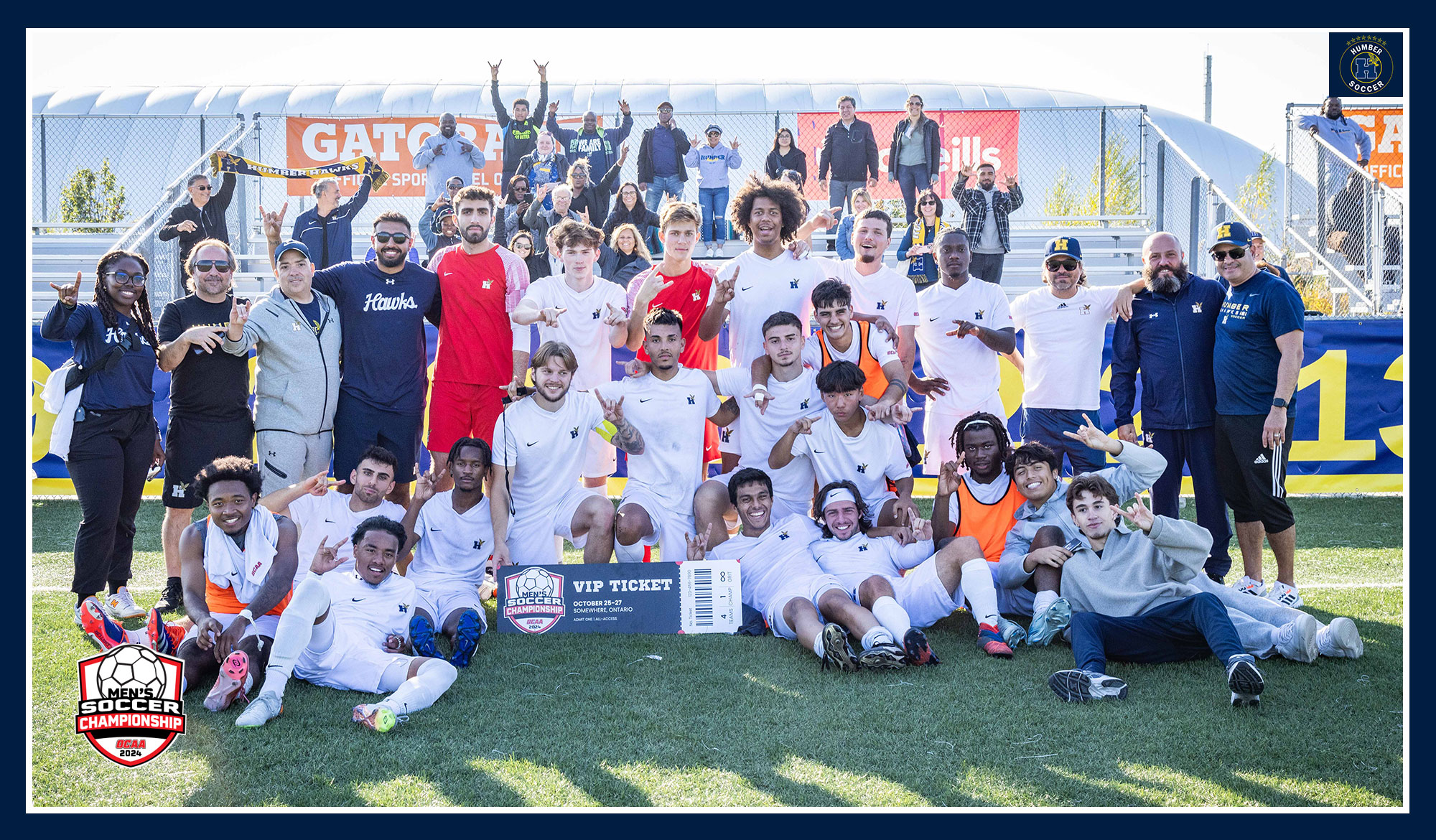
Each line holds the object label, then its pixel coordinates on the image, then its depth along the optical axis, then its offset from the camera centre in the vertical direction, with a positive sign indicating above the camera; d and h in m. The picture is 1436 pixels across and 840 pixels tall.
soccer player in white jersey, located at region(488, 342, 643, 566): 5.93 -0.38
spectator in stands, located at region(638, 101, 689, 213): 13.27 +3.02
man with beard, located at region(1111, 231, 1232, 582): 6.24 +0.06
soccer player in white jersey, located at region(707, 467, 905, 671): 4.88 -0.98
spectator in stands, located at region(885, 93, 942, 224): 13.45 +3.05
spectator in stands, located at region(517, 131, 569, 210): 12.98 +2.83
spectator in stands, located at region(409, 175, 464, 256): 12.67 +2.27
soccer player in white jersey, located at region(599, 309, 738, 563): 6.09 -0.18
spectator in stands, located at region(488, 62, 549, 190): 13.12 +3.23
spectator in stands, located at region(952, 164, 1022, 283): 11.88 +1.88
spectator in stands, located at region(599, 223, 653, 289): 9.97 +1.30
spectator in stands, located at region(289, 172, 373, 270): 10.95 +1.80
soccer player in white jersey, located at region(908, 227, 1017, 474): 7.11 +0.39
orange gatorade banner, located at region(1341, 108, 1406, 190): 16.73 +3.98
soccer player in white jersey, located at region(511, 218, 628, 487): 6.77 +0.58
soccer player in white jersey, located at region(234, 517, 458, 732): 4.39 -1.05
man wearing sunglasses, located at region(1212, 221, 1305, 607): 5.91 +0.02
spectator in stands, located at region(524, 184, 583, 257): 11.64 +2.00
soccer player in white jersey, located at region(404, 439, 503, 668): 5.60 -0.74
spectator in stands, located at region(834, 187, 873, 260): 12.72 +1.90
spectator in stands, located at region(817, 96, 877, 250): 13.55 +3.07
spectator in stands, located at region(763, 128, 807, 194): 13.63 +3.04
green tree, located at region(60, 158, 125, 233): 16.03 +3.11
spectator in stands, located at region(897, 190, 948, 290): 11.41 +1.77
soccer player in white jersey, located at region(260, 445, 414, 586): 5.56 -0.55
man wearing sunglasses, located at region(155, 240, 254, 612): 5.98 +0.07
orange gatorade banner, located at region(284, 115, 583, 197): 15.12 +3.73
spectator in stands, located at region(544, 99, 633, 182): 13.46 +3.26
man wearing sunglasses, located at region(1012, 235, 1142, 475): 6.88 +0.25
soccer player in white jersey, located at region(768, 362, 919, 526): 6.06 -0.30
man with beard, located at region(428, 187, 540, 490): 6.52 +0.41
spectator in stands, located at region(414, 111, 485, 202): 13.30 +3.02
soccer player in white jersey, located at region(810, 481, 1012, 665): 5.16 -0.91
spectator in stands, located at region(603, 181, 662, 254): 11.68 +2.04
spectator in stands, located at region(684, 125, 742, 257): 13.38 +2.78
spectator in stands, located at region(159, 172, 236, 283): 11.01 +1.92
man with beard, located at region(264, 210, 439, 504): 6.16 +0.30
